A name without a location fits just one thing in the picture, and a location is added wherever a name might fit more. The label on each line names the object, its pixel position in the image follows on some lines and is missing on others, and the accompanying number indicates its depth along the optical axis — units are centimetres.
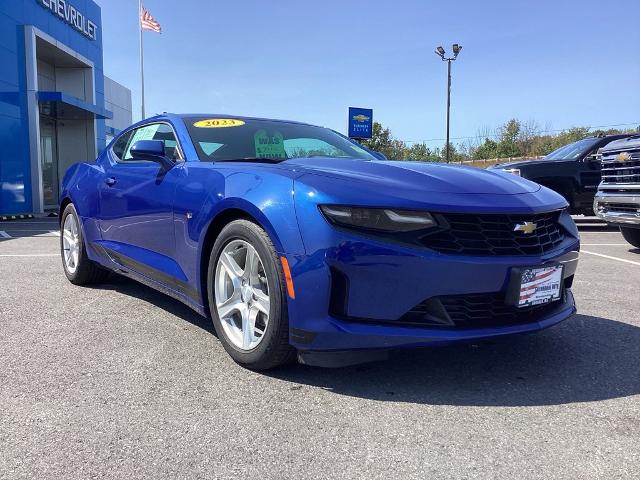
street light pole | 2425
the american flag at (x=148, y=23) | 2662
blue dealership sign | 3459
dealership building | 1478
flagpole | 3328
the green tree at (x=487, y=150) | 4575
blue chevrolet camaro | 241
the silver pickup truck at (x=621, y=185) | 665
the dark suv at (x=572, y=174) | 1035
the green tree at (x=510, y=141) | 4381
